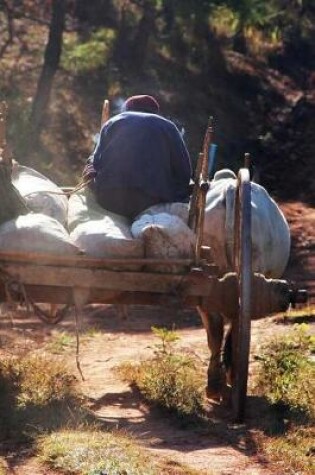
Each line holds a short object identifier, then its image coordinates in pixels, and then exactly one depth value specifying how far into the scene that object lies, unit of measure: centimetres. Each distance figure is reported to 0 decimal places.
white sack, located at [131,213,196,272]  1228
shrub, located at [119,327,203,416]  1342
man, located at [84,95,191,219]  1360
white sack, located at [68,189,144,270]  1222
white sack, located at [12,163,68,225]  1336
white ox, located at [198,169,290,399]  1452
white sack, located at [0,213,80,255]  1205
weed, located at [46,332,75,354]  1750
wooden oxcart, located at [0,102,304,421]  1209
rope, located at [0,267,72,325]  1208
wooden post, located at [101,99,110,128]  1645
